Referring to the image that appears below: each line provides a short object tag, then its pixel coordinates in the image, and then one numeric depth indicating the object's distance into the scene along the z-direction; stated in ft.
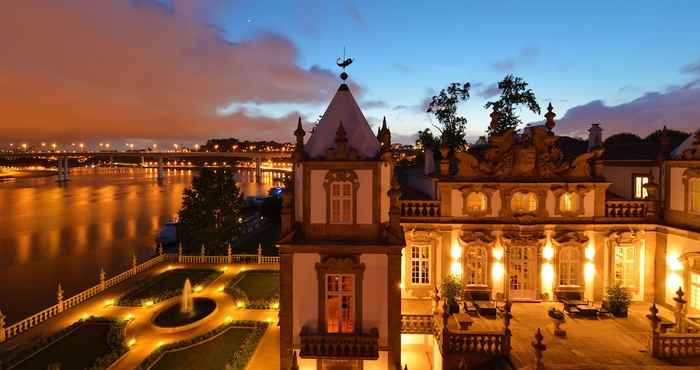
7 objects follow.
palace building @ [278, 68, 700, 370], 65.67
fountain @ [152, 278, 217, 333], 73.12
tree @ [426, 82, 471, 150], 122.21
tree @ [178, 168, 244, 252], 123.68
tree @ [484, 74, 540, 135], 111.86
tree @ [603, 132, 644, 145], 127.65
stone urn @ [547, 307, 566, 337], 56.42
